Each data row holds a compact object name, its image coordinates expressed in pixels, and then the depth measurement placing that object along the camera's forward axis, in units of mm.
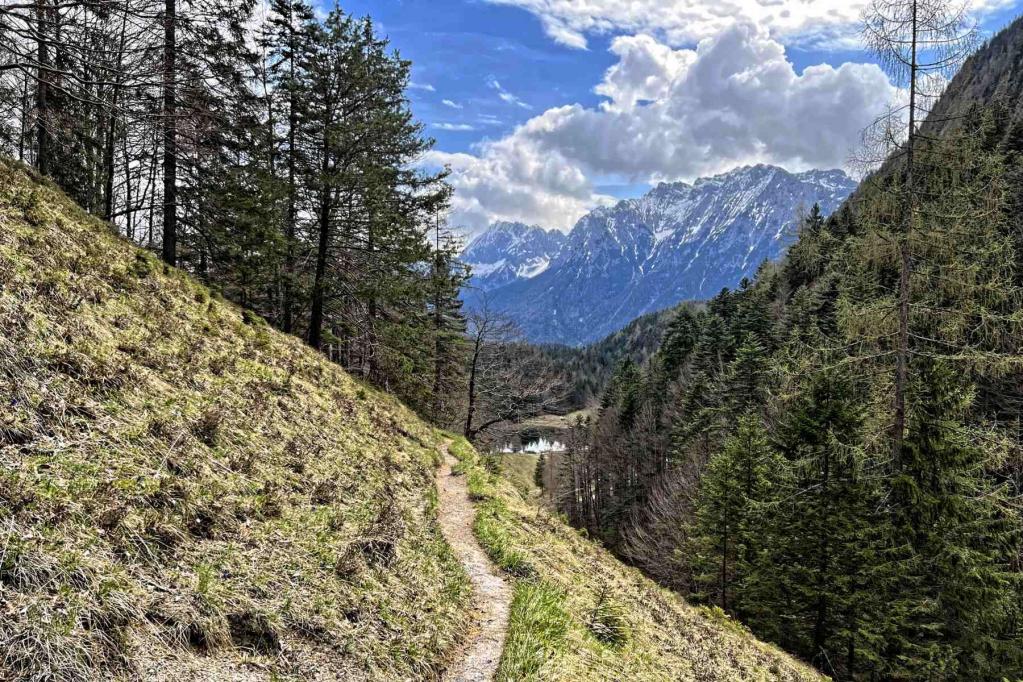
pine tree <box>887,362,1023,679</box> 14000
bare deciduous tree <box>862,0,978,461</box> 12508
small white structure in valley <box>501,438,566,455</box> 134375
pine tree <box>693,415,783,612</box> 24172
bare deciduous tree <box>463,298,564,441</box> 32938
